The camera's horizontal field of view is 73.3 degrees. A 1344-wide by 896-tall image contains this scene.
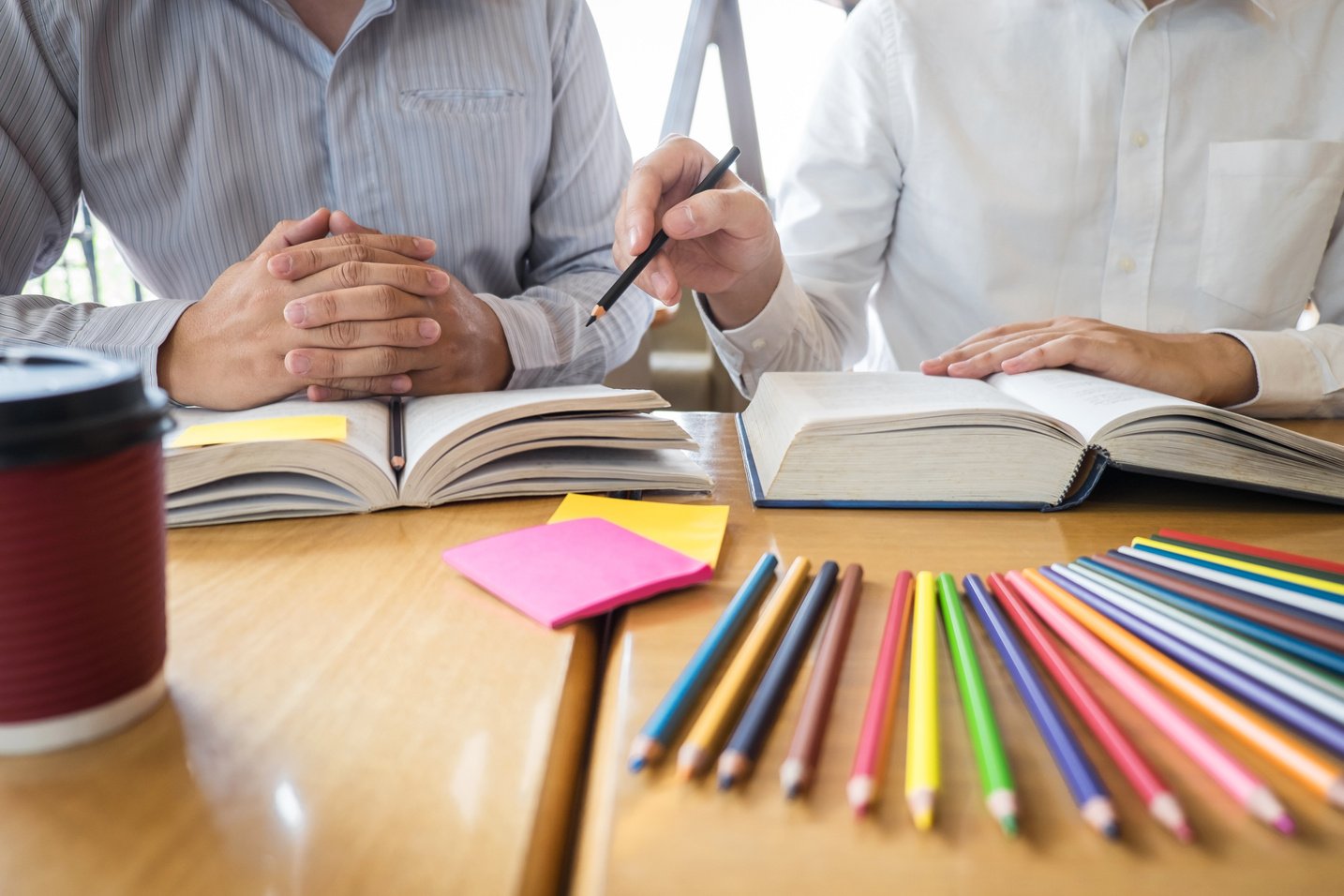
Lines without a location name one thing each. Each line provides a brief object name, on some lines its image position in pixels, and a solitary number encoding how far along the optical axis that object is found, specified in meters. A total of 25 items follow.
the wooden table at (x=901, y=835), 0.26
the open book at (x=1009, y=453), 0.63
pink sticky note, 0.45
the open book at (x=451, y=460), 0.58
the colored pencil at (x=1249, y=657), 0.31
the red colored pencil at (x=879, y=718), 0.28
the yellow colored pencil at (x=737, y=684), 0.30
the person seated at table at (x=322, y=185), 0.78
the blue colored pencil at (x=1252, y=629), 0.35
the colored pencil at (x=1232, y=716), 0.28
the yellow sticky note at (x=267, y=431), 0.59
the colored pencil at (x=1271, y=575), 0.43
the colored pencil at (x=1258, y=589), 0.40
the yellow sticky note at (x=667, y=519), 0.55
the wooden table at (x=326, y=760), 0.26
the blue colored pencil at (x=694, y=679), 0.31
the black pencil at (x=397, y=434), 0.62
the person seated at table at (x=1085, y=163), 1.22
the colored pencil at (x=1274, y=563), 0.45
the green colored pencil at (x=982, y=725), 0.27
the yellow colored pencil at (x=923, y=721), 0.27
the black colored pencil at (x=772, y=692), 0.29
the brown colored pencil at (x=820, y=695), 0.29
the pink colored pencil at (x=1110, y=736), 0.27
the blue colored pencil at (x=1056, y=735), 0.27
